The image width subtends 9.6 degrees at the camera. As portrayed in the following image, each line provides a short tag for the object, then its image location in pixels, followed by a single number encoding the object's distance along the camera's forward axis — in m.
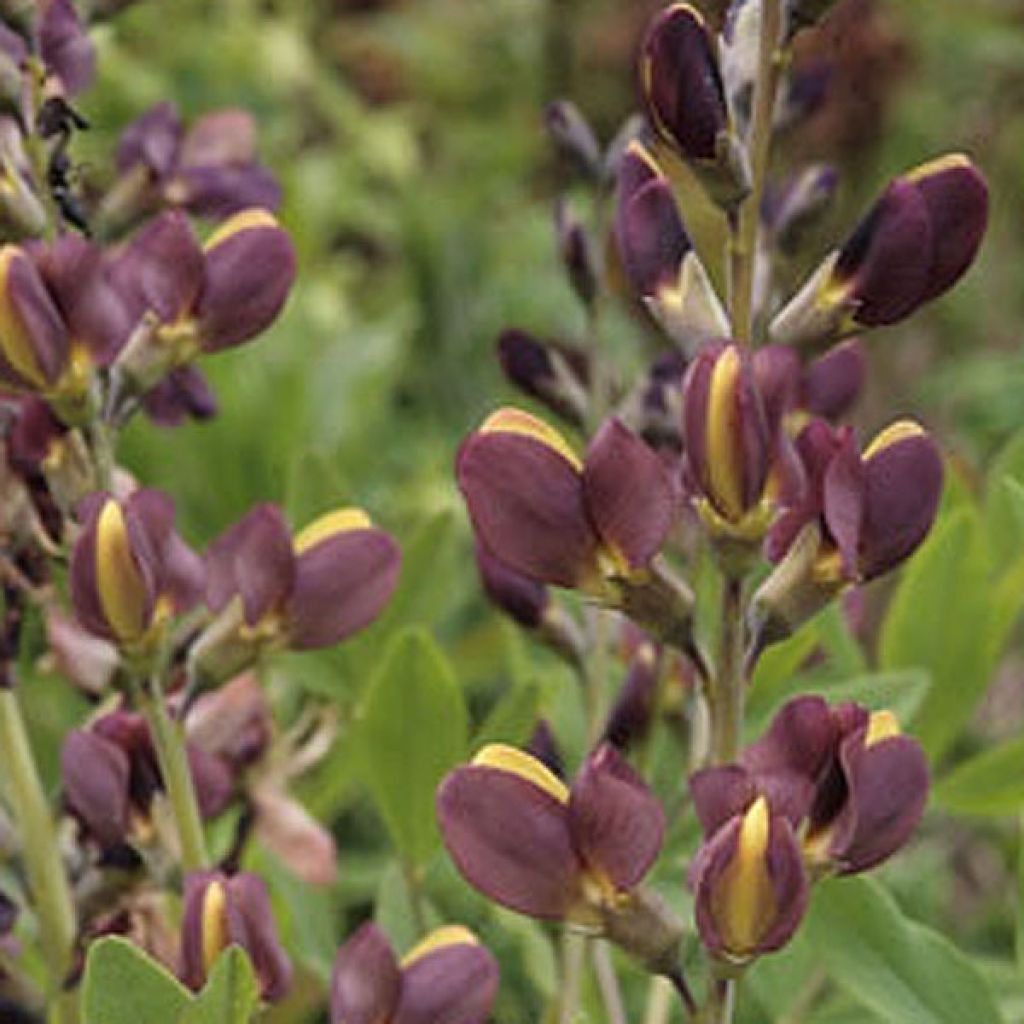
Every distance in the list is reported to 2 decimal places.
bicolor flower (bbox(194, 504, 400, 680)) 0.73
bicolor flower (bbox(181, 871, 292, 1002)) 0.70
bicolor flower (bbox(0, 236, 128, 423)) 0.72
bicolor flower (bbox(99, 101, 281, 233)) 0.80
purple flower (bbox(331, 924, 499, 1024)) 0.69
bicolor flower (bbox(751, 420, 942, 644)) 0.68
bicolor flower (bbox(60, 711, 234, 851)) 0.72
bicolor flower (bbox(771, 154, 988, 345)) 0.69
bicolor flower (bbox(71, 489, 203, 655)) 0.70
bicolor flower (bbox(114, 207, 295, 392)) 0.73
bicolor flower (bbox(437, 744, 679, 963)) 0.67
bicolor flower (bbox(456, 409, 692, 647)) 0.67
